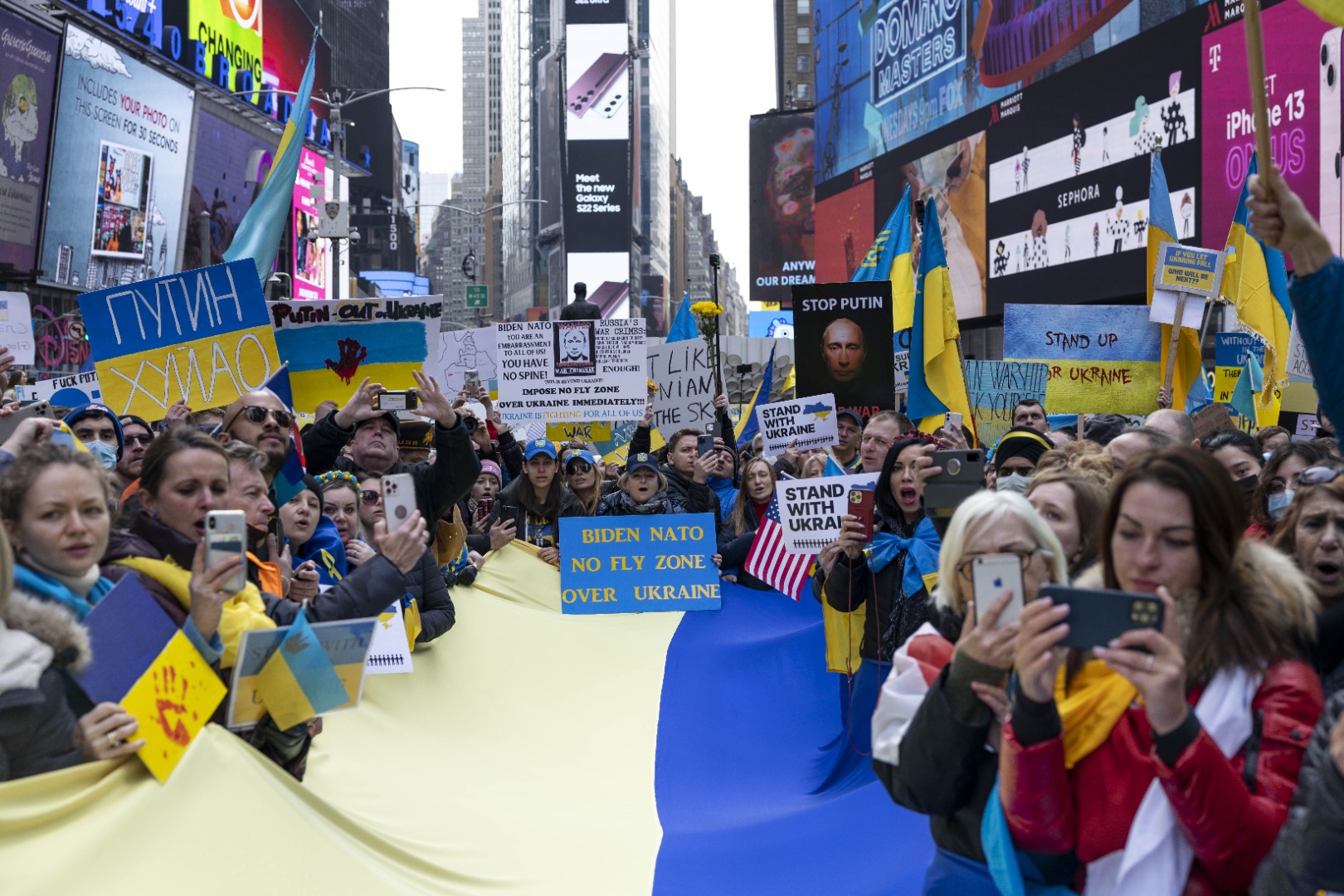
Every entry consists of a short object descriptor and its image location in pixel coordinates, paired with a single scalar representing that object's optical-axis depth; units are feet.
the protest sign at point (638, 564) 29.89
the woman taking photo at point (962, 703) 9.00
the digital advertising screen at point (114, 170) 94.48
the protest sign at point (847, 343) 31.07
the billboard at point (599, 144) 352.28
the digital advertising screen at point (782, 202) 200.75
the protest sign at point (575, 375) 35.83
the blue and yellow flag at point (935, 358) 32.63
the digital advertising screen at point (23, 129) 84.99
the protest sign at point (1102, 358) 34.81
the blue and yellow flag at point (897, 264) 37.47
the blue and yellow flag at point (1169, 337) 35.24
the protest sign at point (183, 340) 24.88
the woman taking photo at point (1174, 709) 7.95
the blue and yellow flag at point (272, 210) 34.32
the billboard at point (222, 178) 121.45
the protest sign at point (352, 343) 26.50
